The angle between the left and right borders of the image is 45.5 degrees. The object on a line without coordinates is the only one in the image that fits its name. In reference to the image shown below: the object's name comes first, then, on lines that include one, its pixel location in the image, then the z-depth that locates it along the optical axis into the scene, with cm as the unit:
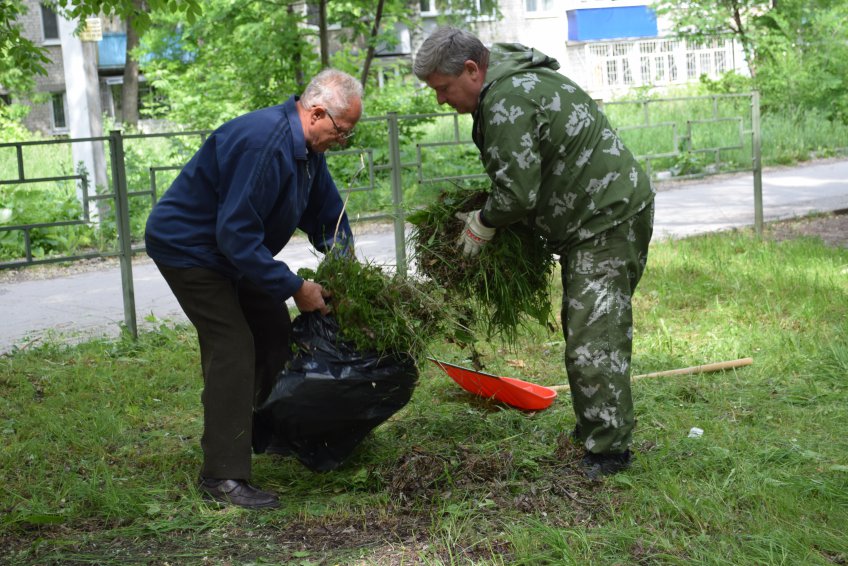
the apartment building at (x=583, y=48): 3020
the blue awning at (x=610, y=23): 3347
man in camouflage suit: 368
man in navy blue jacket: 356
